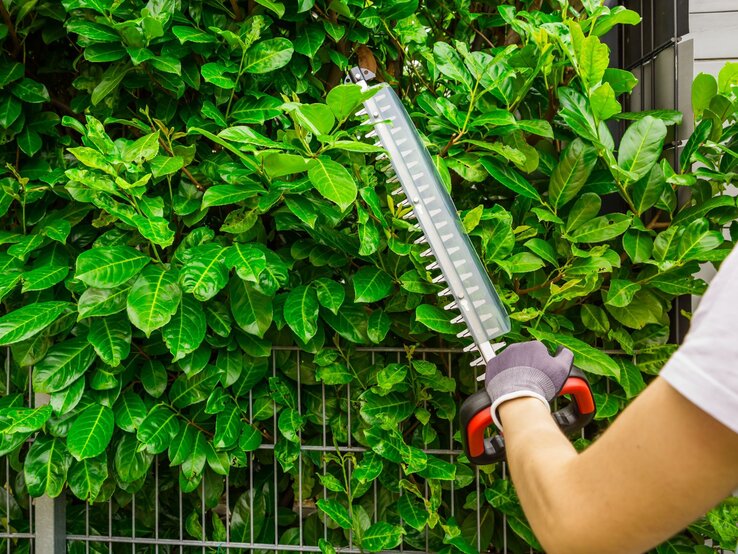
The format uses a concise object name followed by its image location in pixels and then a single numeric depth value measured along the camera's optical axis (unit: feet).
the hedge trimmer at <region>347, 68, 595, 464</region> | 4.64
